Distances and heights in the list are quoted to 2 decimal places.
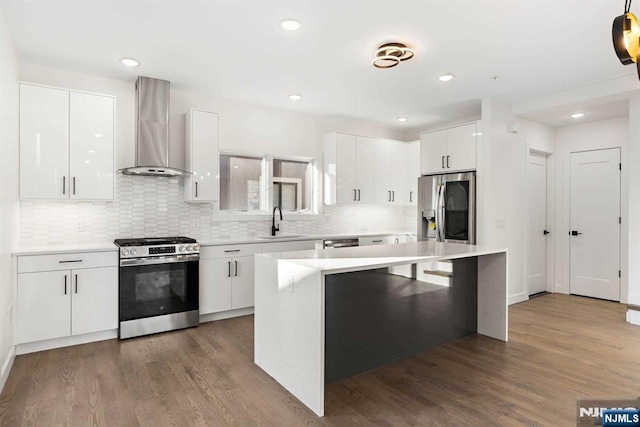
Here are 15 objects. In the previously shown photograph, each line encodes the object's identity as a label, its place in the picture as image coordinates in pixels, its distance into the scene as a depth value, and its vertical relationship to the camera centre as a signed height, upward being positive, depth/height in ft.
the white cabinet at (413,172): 20.61 +2.36
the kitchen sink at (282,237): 15.45 -1.02
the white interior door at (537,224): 18.24 -0.50
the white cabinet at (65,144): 11.05 +2.17
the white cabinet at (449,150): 15.96 +2.93
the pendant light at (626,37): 5.29 +2.57
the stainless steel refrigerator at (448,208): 15.69 +0.27
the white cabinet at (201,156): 14.01 +2.21
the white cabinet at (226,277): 13.56 -2.43
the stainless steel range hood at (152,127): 13.02 +3.08
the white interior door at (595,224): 16.89 -0.46
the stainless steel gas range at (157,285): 11.91 -2.44
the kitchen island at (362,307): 7.80 -2.49
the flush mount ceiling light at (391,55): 10.41 +4.67
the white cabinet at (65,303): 10.56 -2.72
